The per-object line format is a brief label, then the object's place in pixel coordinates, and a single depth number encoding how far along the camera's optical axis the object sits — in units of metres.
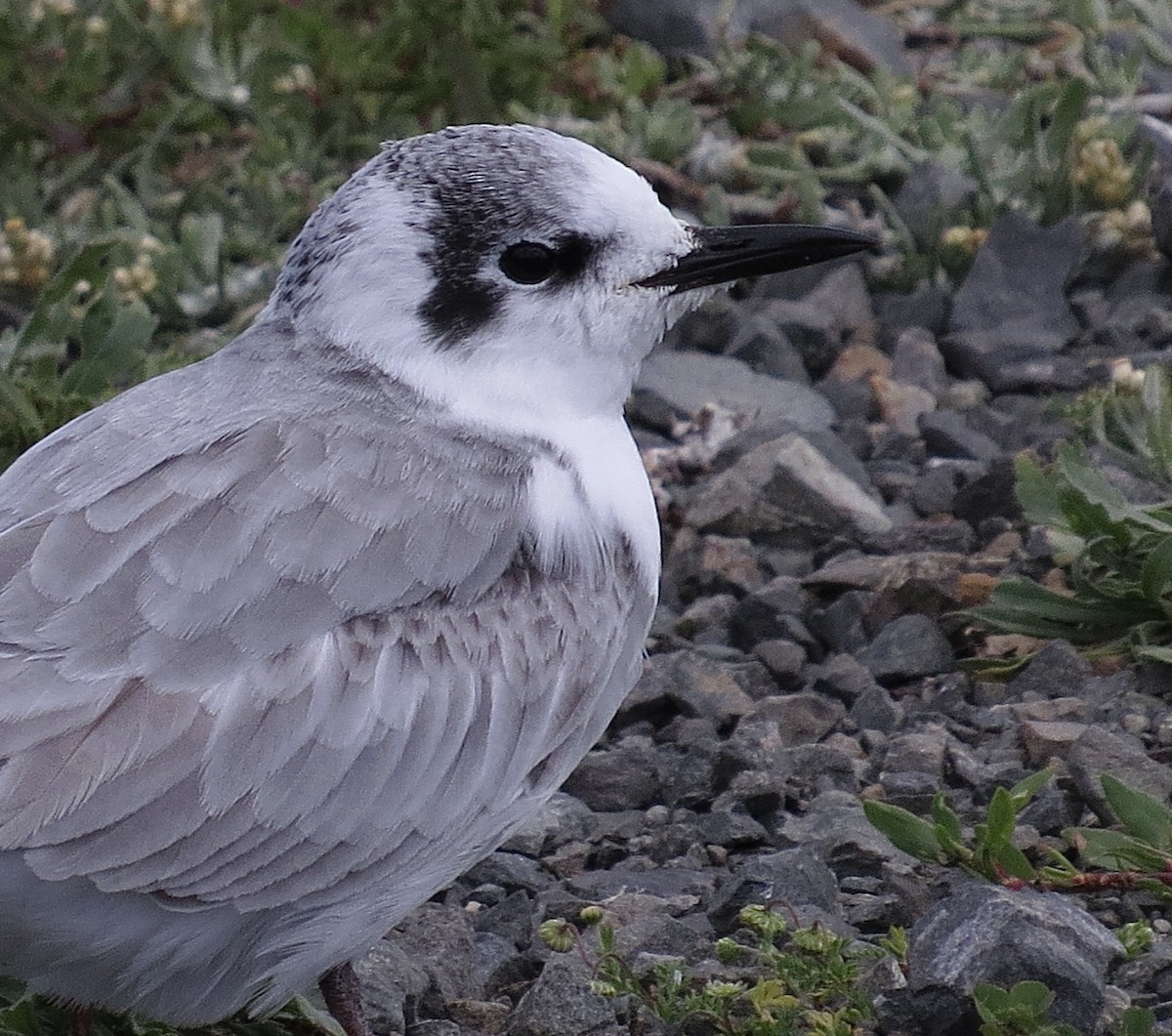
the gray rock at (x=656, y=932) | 7.84
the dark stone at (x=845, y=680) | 9.67
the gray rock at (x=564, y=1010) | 7.37
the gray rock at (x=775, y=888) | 7.95
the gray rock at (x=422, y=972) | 7.79
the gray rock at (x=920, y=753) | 8.79
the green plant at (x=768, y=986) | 6.93
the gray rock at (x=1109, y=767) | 8.27
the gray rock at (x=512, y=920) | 8.20
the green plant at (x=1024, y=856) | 7.13
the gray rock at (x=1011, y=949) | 6.91
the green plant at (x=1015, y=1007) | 6.53
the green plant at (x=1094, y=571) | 9.10
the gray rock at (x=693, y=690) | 9.55
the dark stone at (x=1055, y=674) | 9.30
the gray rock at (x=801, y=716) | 9.36
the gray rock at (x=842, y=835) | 8.30
